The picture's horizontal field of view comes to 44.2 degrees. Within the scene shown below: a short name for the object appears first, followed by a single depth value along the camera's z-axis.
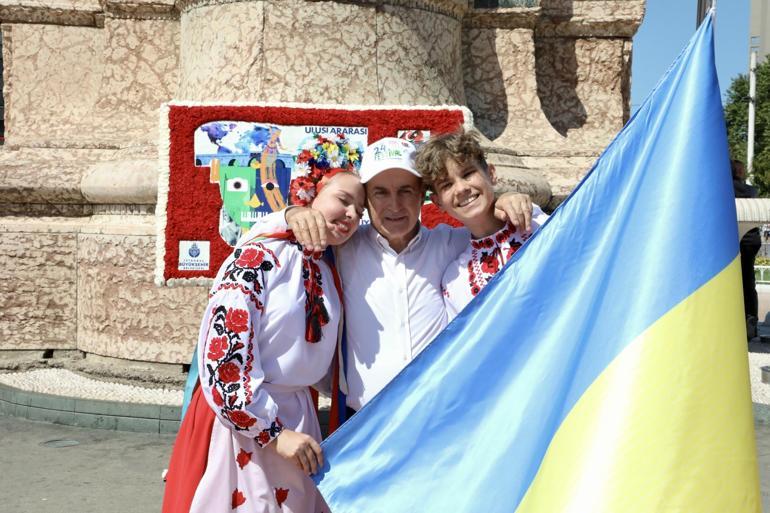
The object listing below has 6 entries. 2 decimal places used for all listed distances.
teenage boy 2.61
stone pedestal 5.71
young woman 2.43
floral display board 4.79
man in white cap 2.63
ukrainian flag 2.12
